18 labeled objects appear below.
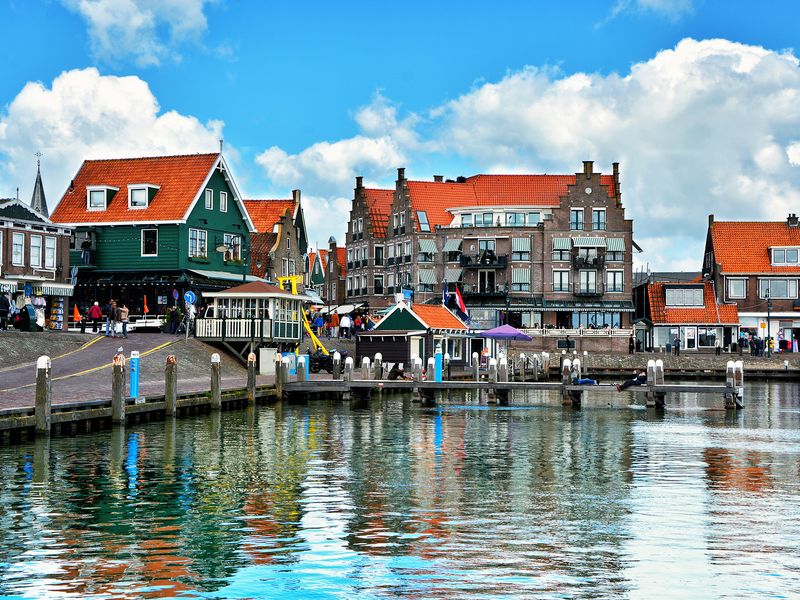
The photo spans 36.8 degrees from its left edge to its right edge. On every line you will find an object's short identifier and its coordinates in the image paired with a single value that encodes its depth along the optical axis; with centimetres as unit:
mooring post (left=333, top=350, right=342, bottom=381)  5681
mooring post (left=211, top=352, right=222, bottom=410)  4428
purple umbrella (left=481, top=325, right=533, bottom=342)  7675
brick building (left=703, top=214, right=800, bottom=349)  11012
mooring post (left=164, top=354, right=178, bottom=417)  4103
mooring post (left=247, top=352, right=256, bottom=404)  4900
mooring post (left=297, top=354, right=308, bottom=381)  5625
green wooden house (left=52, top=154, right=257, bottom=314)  7375
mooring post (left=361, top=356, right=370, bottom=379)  5953
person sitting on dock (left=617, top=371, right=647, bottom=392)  5331
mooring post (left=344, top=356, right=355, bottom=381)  5412
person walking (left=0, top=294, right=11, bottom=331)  5734
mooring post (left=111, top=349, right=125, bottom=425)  3719
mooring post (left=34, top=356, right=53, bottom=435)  3266
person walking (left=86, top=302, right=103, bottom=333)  6347
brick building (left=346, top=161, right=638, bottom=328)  11119
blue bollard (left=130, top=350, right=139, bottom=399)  4075
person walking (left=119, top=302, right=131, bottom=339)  6191
